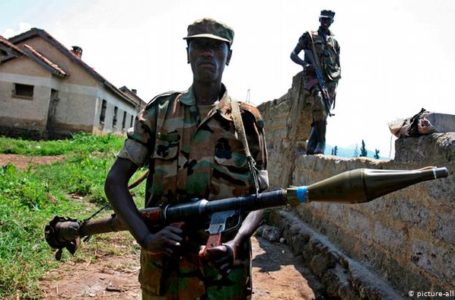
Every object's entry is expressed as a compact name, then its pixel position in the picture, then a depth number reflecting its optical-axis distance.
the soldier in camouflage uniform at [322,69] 5.73
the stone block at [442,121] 2.71
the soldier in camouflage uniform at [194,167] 1.80
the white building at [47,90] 19.34
